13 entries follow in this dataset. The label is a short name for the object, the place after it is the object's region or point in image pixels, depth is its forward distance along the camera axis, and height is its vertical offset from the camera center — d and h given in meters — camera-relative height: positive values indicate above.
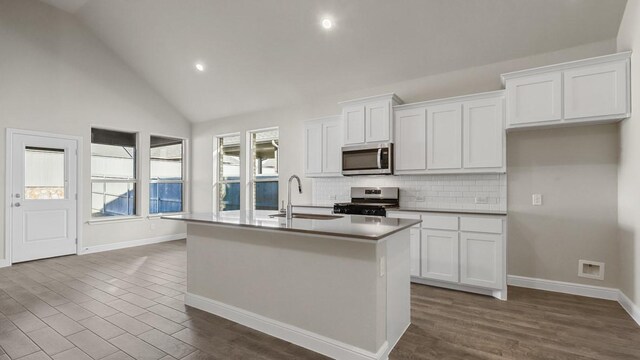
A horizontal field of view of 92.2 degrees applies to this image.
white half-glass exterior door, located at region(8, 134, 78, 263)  4.87 -0.29
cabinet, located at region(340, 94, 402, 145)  4.28 +0.87
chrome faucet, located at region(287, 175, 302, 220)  2.72 -0.27
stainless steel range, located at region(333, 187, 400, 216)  4.18 -0.33
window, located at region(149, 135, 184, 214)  6.79 +0.10
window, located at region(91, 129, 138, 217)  5.87 +0.13
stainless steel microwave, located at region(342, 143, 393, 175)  4.27 +0.29
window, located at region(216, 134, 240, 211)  6.81 +0.17
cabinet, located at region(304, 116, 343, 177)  4.93 +0.54
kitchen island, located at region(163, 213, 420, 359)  2.10 -0.79
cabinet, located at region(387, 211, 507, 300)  3.35 -0.84
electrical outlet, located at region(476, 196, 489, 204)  3.92 -0.26
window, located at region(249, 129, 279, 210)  6.25 +0.22
